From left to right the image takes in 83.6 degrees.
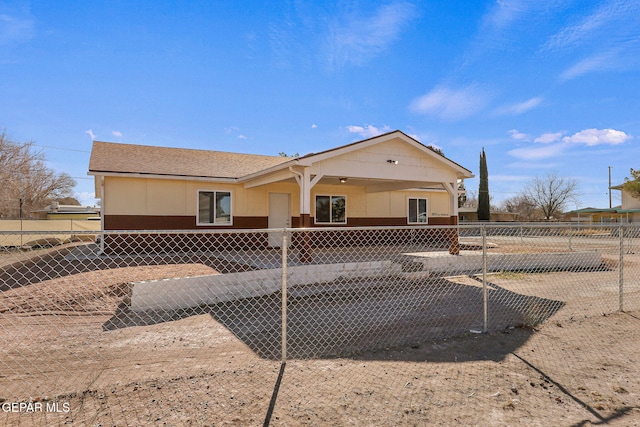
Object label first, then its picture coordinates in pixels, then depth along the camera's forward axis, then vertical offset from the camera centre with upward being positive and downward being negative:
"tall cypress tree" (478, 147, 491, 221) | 40.97 +3.39
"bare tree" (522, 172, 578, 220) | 47.53 +2.88
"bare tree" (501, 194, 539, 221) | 50.06 +2.21
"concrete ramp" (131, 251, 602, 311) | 6.54 -1.25
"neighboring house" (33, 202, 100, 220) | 35.28 +1.18
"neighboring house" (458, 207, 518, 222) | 44.75 +0.96
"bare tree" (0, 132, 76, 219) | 24.72 +3.56
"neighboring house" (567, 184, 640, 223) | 37.09 +1.20
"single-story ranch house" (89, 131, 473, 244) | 10.74 +1.42
